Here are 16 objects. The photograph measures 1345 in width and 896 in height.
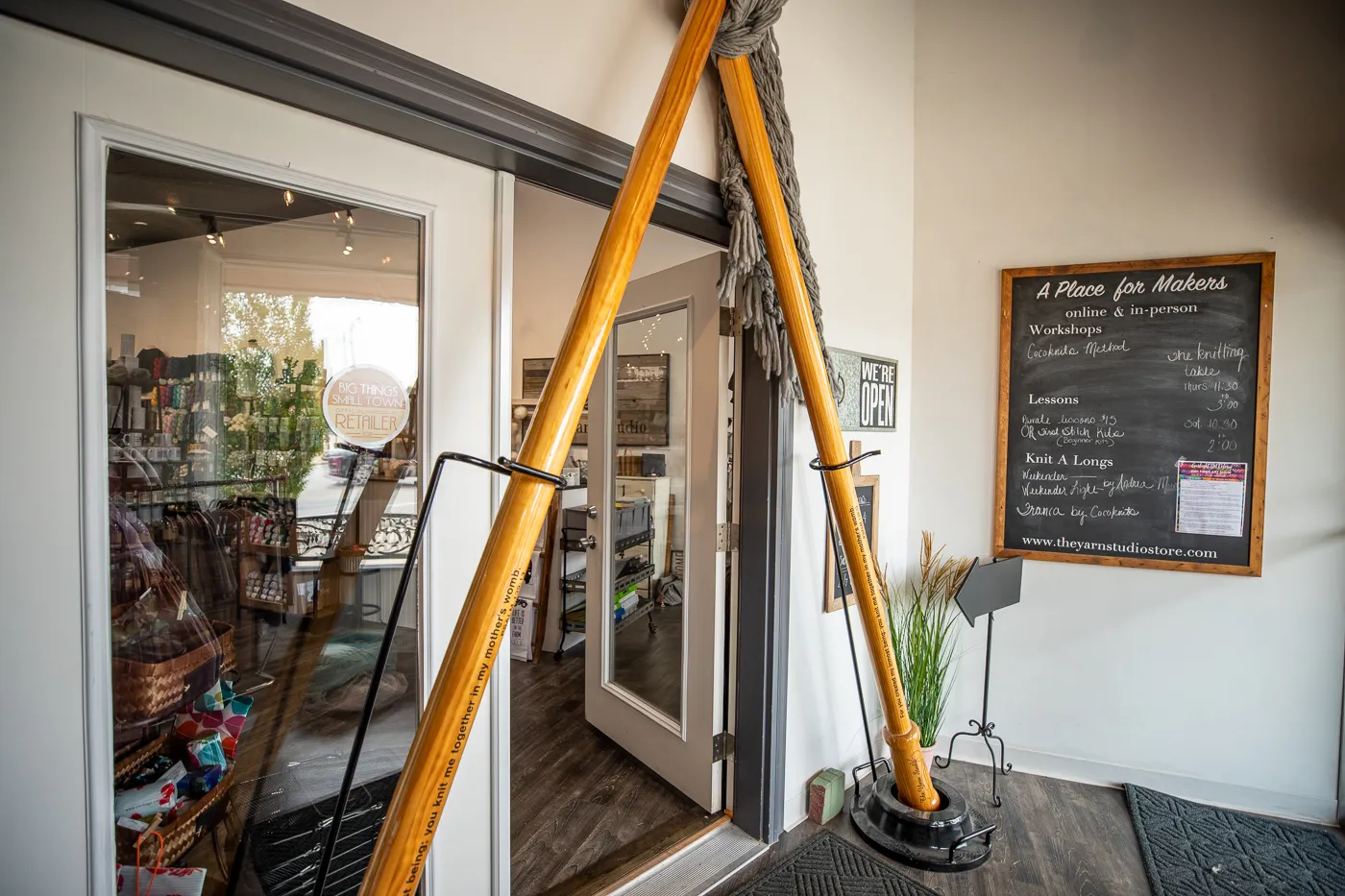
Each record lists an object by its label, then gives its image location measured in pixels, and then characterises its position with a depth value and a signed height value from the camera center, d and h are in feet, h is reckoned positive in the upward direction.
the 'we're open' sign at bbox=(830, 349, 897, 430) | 6.94 +0.56
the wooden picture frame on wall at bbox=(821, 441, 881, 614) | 6.89 -1.19
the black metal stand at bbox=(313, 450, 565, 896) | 2.68 -1.09
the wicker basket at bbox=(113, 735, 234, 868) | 2.92 -2.08
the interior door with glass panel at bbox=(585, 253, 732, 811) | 6.47 -1.19
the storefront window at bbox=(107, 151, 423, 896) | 2.91 -0.48
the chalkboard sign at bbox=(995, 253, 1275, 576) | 7.04 +0.36
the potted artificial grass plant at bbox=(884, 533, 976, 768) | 7.34 -2.50
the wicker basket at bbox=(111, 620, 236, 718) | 2.89 -1.30
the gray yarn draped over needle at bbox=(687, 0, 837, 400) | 4.58 +2.01
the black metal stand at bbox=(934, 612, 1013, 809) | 7.10 -3.85
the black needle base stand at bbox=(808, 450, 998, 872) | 5.97 -4.02
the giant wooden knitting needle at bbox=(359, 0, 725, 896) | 2.64 -0.68
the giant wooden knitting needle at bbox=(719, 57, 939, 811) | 4.83 +0.92
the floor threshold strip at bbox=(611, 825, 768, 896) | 5.58 -4.19
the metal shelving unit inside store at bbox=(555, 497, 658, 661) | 7.78 -1.41
